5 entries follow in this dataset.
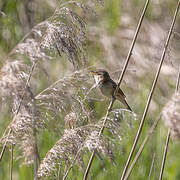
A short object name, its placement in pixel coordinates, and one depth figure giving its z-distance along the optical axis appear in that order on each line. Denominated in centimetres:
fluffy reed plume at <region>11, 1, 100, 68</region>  412
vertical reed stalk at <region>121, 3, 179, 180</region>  457
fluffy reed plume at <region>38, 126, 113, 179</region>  407
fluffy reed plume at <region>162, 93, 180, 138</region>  366
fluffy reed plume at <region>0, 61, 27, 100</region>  337
